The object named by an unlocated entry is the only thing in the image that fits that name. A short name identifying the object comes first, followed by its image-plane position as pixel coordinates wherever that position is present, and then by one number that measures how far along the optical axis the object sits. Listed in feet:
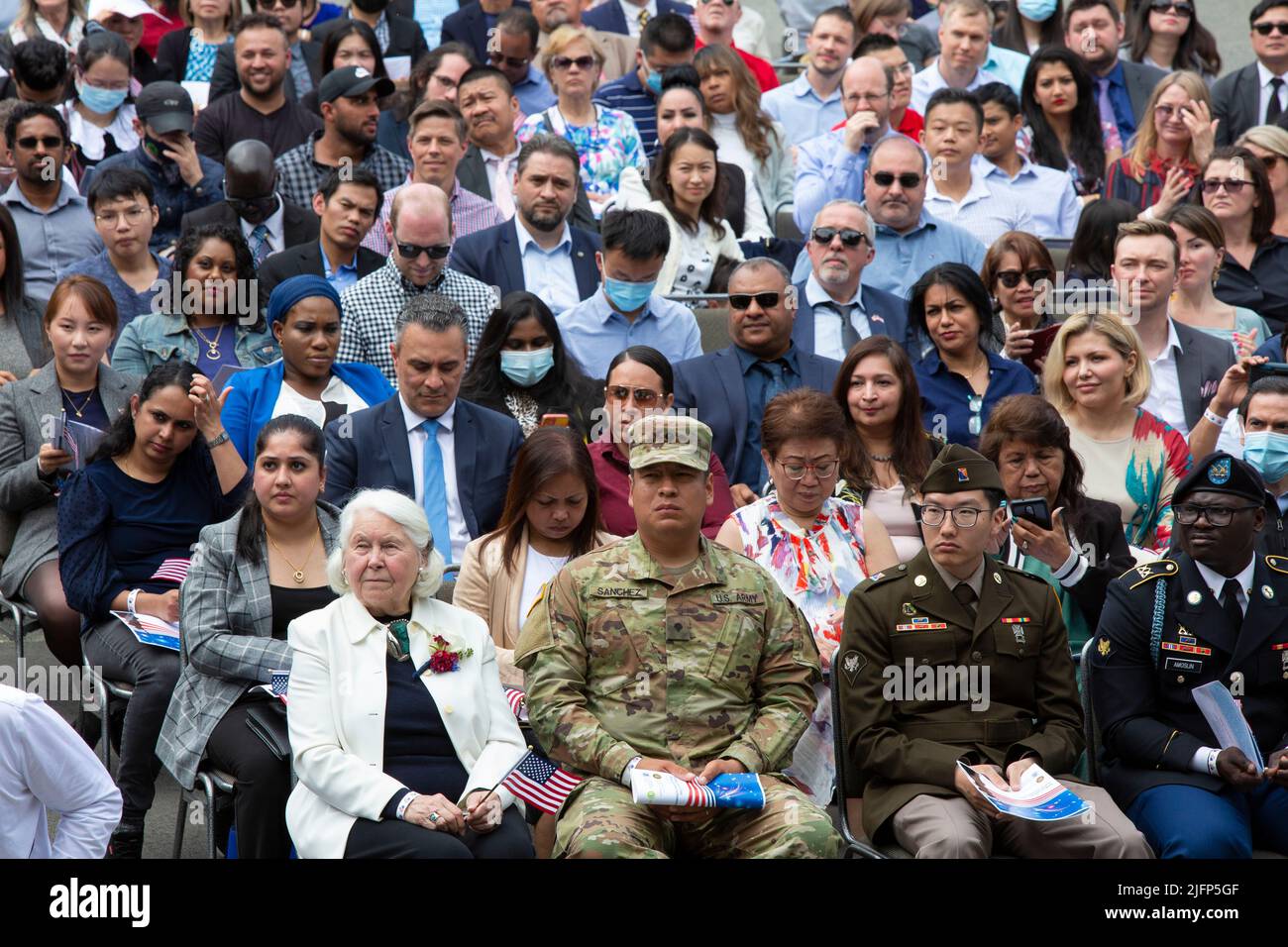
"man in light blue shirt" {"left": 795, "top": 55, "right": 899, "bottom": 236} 34.65
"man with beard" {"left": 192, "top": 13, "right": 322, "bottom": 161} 35.12
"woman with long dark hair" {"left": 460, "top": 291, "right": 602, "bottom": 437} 26.68
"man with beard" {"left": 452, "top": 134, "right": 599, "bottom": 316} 31.01
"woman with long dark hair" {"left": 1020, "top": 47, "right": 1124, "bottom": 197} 37.60
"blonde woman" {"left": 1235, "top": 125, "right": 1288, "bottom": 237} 33.55
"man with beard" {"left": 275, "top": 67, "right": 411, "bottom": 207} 33.60
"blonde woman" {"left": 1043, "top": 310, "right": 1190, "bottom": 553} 24.16
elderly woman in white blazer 17.70
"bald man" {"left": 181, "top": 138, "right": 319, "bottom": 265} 30.86
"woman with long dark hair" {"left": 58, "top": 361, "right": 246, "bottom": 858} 22.38
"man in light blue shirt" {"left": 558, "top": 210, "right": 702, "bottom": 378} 28.73
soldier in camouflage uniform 17.92
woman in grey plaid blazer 19.35
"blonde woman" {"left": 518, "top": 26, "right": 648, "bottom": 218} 35.45
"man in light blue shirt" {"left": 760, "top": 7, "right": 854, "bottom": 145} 39.81
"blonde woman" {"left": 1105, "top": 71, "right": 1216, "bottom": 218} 34.86
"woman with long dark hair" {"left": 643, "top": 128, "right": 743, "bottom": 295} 32.12
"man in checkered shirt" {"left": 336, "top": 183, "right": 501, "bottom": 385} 28.81
